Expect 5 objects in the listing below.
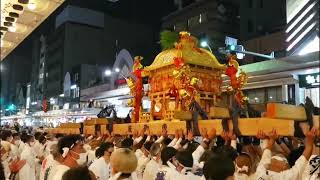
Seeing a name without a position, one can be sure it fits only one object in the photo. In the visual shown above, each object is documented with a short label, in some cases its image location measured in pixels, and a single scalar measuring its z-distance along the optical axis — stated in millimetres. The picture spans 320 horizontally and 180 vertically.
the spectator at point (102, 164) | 4363
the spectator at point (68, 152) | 3652
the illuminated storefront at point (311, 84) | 9188
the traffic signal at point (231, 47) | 12633
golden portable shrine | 6926
